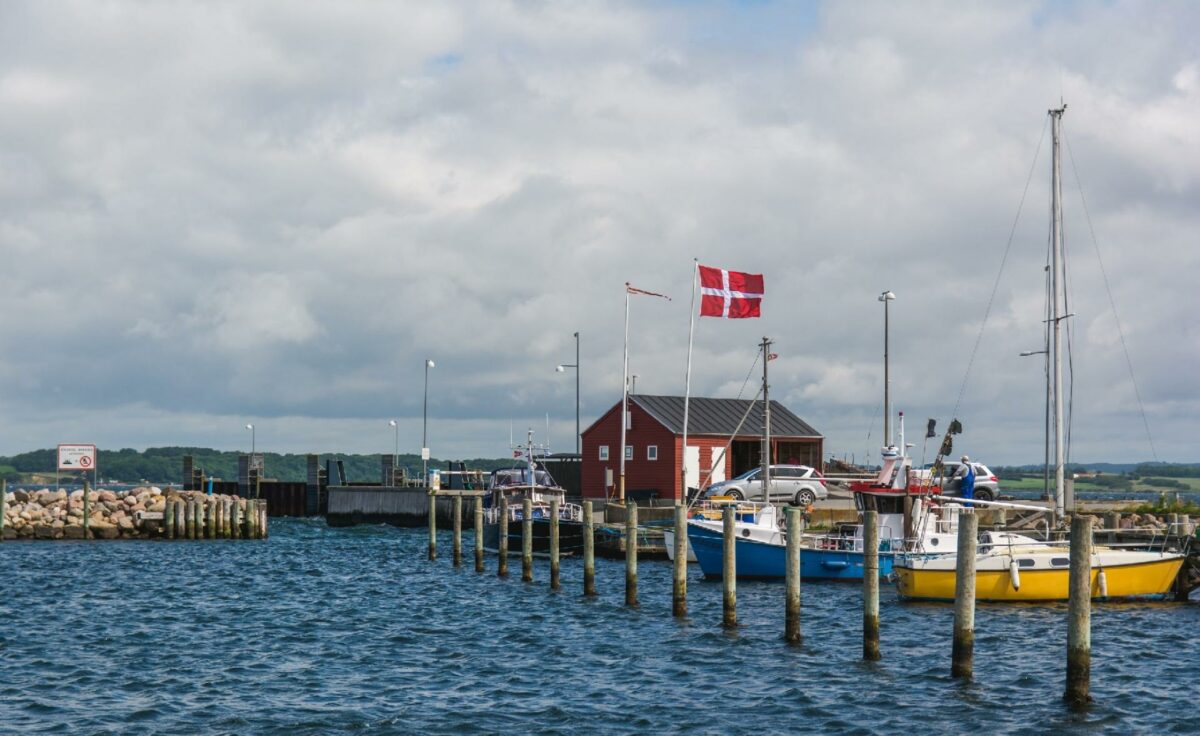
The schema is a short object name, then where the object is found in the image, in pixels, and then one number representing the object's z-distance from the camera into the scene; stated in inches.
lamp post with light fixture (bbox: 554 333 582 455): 3266.2
